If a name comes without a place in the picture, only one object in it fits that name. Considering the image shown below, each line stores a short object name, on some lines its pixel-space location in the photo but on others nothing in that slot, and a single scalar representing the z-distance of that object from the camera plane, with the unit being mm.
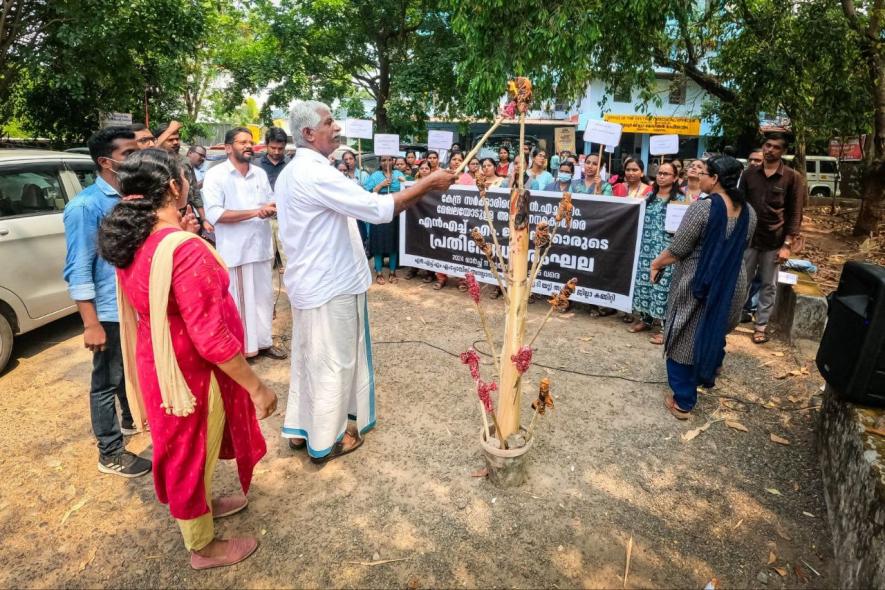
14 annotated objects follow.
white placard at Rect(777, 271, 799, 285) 5055
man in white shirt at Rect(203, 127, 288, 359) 4203
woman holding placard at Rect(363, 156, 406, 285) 7109
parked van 17375
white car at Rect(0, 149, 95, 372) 4266
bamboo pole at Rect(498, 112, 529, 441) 2627
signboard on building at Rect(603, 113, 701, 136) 23891
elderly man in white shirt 2670
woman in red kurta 1933
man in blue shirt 2748
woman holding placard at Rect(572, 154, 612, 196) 6047
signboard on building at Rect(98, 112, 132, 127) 10281
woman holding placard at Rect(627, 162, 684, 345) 5141
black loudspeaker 2590
